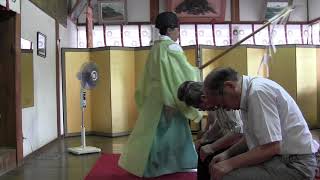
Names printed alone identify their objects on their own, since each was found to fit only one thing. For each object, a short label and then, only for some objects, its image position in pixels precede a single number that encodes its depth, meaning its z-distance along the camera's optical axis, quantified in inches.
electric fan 208.2
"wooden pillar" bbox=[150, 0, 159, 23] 355.6
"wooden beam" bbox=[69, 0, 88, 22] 297.4
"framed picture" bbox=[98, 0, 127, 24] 351.3
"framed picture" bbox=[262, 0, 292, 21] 359.6
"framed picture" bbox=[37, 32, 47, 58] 214.2
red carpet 139.2
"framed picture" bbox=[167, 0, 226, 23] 350.9
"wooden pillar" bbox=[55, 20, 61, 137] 254.2
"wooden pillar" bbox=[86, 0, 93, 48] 312.9
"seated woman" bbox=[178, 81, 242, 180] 87.0
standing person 132.7
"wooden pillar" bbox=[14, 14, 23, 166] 171.9
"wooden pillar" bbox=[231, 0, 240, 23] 358.9
